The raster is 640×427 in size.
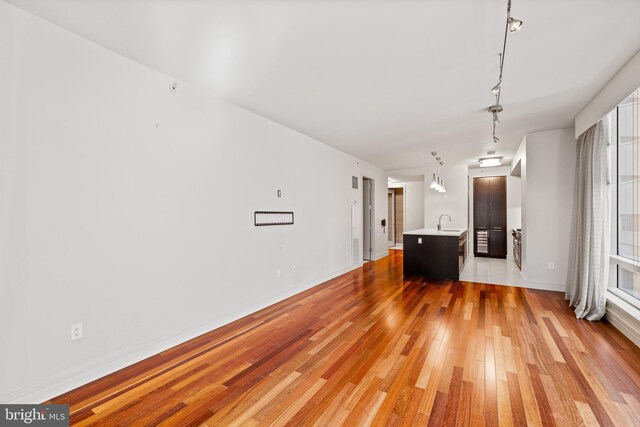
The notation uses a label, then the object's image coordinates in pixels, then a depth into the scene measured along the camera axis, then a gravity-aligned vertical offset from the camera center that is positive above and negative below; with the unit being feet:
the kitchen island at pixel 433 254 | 18.15 -2.62
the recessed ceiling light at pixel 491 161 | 22.31 +4.22
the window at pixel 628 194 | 10.36 +0.79
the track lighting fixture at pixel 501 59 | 5.73 +4.23
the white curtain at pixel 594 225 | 11.16 -0.47
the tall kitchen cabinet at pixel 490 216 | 26.48 -0.19
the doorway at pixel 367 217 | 25.91 -0.28
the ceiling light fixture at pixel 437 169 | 19.42 +4.16
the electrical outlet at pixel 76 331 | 7.14 -2.96
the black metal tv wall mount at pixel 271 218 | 12.91 -0.20
